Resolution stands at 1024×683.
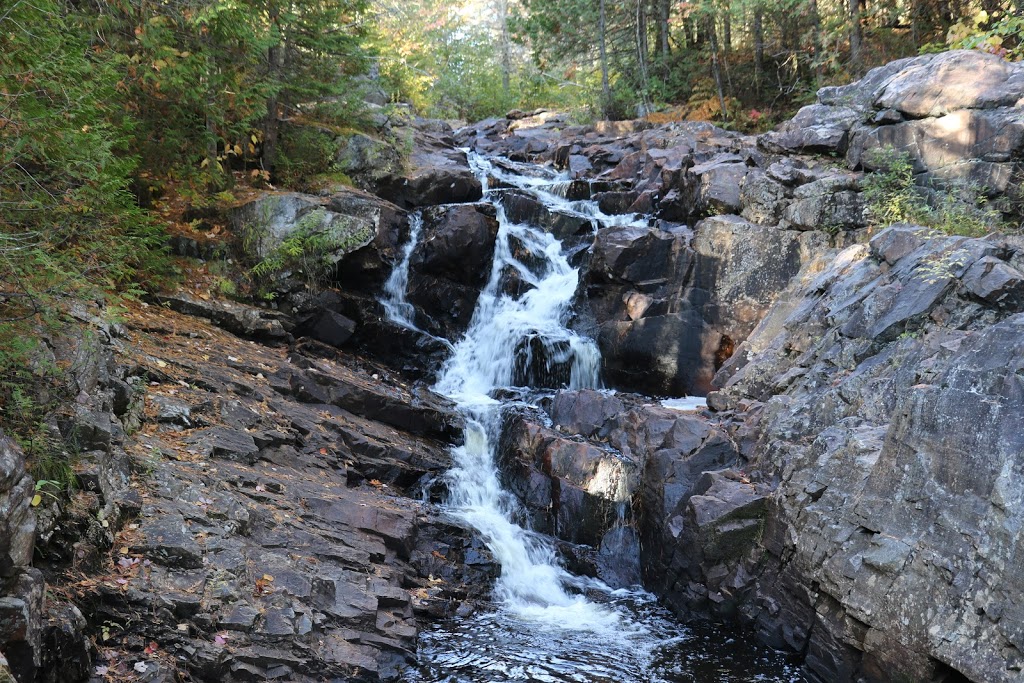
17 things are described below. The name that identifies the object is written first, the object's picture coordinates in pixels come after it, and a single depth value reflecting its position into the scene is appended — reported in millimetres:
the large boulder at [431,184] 14852
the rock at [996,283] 7188
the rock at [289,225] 12172
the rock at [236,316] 10773
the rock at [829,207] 12312
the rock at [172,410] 7762
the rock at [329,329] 12289
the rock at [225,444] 7645
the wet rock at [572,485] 9391
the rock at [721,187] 13930
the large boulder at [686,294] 12711
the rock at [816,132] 13805
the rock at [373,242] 12891
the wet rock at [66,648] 4590
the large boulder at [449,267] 13664
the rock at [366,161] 14680
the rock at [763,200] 13180
